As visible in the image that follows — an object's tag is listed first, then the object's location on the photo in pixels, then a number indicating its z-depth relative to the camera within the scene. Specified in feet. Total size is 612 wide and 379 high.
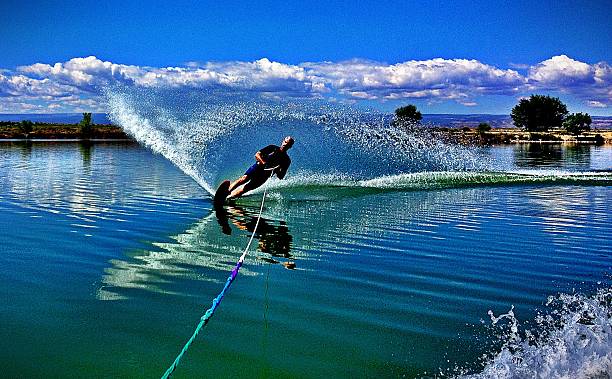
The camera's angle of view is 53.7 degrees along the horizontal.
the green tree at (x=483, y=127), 256.73
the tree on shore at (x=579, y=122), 293.02
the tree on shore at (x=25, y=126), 233.43
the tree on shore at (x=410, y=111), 254.70
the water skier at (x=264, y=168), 43.88
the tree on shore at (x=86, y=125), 231.09
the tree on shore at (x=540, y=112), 328.70
